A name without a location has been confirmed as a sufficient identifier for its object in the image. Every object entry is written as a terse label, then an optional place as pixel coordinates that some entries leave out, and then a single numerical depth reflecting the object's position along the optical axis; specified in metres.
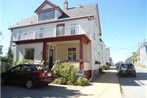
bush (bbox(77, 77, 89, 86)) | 7.88
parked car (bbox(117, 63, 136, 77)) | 12.43
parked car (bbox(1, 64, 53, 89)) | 6.47
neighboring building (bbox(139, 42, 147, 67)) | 28.65
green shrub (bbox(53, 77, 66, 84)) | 8.11
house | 10.24
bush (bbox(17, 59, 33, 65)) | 9.93
